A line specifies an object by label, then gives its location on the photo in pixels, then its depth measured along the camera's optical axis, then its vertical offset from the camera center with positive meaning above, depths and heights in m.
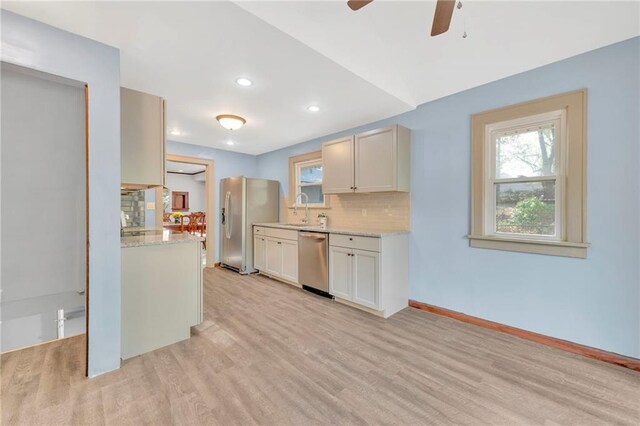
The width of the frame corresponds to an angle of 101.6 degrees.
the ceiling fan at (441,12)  1.43 +1.14
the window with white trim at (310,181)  4.75 +0.59
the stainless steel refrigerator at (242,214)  4.77 -0.03
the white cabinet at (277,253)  4.03 -0.68
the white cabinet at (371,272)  2.93 -0.71
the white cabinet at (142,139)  2.20 +0.64
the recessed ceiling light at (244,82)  2.48 +1.27
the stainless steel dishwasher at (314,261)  3.50 -0.69
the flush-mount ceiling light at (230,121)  3.38 +1.20
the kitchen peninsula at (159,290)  2.10 -0.68
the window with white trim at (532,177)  2.21 +0.33
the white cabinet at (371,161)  3.16 +0.66
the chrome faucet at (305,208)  4.64 +0.08
